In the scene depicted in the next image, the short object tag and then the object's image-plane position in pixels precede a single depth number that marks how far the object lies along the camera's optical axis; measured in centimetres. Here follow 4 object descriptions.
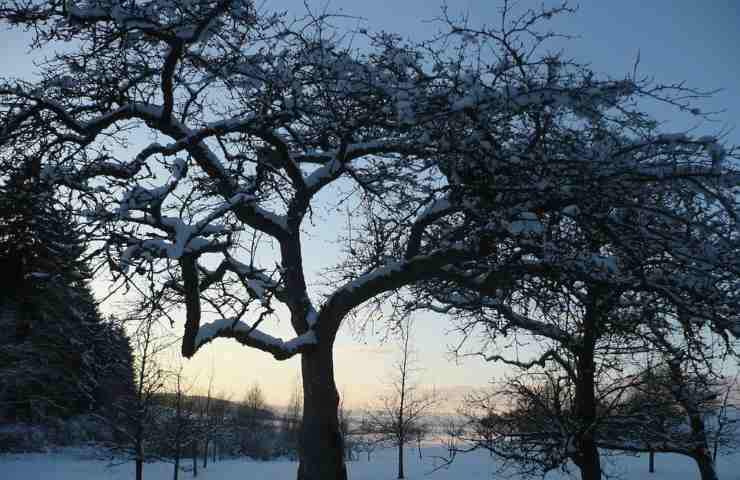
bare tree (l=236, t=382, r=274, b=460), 6128
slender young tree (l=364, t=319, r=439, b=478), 3619
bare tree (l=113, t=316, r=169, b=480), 2154
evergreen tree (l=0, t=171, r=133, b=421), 2553
